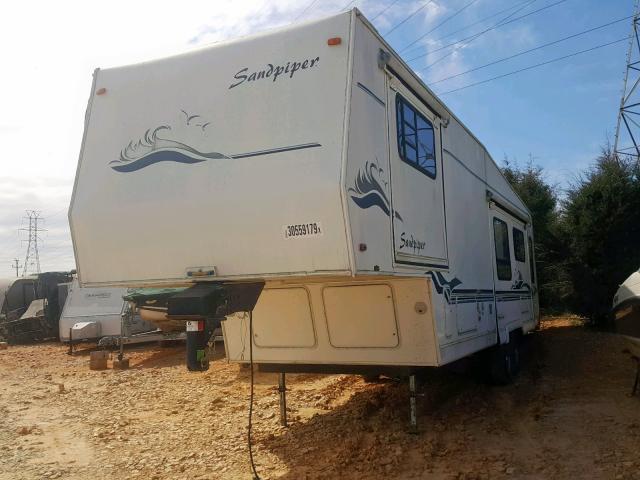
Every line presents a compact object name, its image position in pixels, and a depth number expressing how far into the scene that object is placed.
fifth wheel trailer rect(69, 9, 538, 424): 4.39
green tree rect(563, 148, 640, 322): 12.62
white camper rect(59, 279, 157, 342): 15.47
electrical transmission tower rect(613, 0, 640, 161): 17.62
